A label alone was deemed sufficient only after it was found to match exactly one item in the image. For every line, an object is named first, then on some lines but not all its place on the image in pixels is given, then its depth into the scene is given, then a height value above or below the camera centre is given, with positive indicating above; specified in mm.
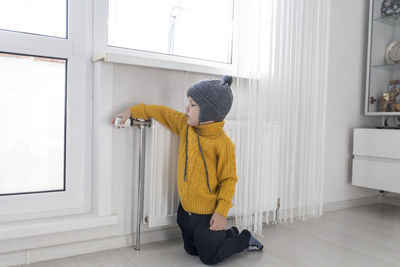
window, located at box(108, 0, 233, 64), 1749 +480
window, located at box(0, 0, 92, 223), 1488 +22
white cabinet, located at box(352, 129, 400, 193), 2350 -244
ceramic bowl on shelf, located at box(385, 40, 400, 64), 2564 +518
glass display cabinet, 2594 +494
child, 1494 -214
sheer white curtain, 1831 +68
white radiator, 1600 -274
